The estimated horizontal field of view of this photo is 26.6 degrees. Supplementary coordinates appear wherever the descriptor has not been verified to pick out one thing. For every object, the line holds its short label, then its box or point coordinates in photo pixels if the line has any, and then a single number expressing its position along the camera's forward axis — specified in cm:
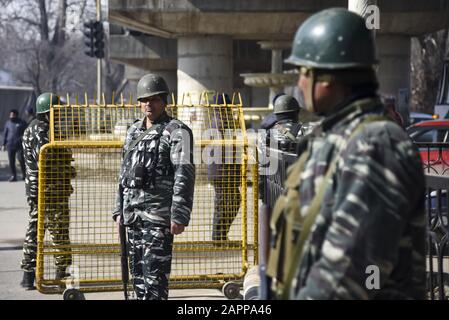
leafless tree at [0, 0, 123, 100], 5388
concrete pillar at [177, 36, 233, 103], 2353
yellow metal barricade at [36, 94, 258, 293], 809
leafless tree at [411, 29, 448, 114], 4559
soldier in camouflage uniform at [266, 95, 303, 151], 922
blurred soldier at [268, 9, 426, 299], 300
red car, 1532
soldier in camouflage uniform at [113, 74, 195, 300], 646
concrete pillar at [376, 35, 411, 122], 2416
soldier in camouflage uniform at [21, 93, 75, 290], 824
